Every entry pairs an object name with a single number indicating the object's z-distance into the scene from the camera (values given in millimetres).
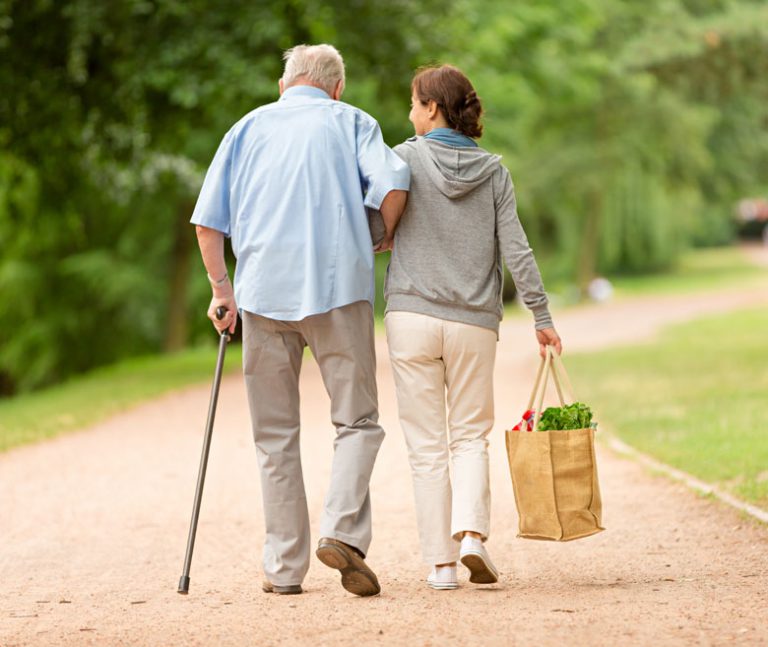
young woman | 10211
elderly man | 10031
